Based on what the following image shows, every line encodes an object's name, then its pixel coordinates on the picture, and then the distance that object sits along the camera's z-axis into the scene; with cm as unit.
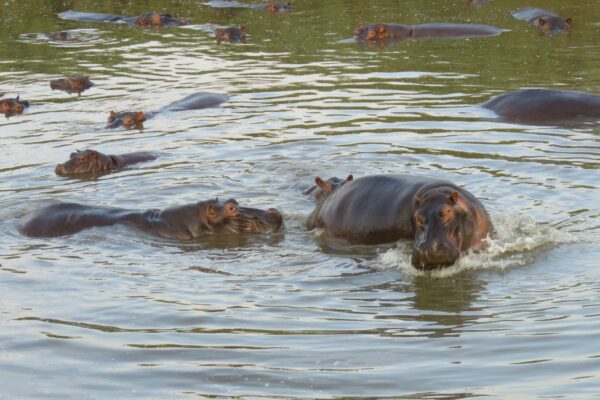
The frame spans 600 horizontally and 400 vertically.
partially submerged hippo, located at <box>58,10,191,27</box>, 2130
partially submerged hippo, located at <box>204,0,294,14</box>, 2259
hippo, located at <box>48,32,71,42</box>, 2017
